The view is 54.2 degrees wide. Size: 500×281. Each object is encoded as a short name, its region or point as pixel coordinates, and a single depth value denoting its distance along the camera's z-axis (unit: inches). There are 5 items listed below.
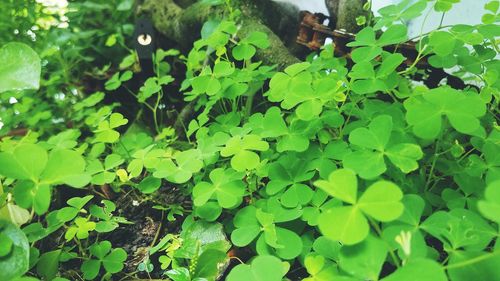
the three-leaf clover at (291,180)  9.2
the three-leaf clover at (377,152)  8.2
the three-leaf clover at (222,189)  9.3
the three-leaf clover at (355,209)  6.8
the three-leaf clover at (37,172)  7.9
